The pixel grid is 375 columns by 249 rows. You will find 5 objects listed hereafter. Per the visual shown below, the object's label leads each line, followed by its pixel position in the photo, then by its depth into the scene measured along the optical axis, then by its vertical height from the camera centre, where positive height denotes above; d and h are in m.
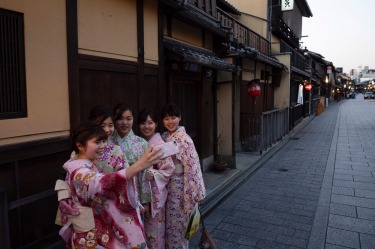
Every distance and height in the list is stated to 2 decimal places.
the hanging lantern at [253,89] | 12.27 +0.58
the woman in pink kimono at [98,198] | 2.31 -0.79
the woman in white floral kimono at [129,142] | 3.37 -0.45
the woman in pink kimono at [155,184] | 3.59 -1.00
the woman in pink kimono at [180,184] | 3.84 -1.08
